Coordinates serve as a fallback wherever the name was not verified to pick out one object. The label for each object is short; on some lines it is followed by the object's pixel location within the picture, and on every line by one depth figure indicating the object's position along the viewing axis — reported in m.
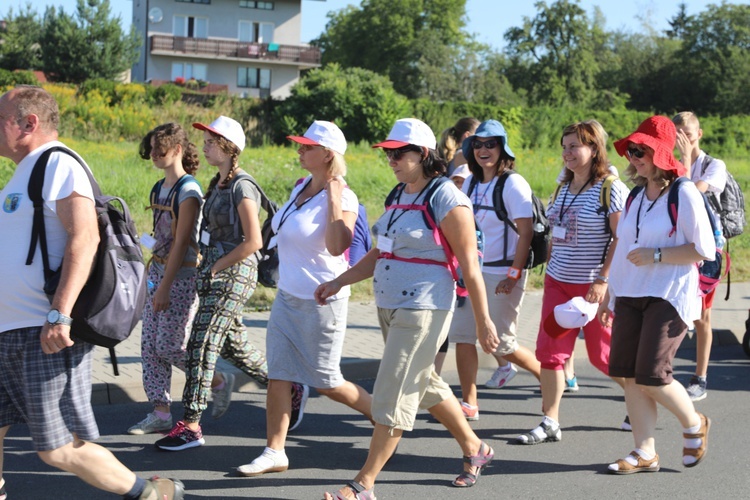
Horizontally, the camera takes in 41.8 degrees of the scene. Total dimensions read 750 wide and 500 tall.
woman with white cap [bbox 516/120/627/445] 6.00
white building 66.94
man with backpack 3.95
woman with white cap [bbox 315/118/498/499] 4.71
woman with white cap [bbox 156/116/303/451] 5.68
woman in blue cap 6.23
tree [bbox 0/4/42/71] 58.12
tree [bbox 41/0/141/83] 56.19
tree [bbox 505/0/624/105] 78.62
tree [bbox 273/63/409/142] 43.06
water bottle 6.02
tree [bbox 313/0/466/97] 83.38
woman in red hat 5.16
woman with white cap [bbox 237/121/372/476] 5.23
